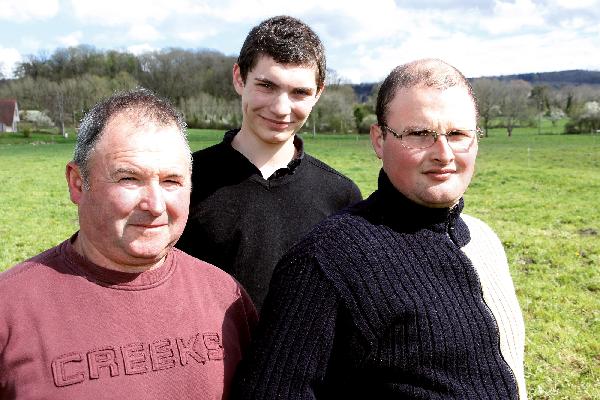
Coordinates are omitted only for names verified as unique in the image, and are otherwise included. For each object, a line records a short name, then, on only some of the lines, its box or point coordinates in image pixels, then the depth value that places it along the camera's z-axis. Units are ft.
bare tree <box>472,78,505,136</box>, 256.52
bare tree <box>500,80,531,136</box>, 264.31
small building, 282.97
